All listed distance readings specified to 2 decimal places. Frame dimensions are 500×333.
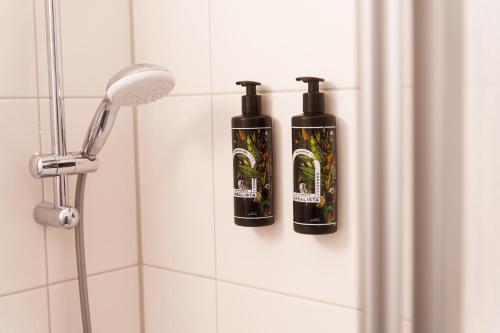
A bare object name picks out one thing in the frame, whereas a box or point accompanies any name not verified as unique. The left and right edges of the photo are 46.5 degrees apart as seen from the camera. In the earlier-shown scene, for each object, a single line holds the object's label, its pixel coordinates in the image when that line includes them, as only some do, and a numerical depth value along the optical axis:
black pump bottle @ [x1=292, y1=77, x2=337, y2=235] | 0.84
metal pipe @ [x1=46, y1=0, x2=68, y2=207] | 0.97
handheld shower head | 0.89
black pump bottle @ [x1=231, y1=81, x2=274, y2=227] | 0.92
